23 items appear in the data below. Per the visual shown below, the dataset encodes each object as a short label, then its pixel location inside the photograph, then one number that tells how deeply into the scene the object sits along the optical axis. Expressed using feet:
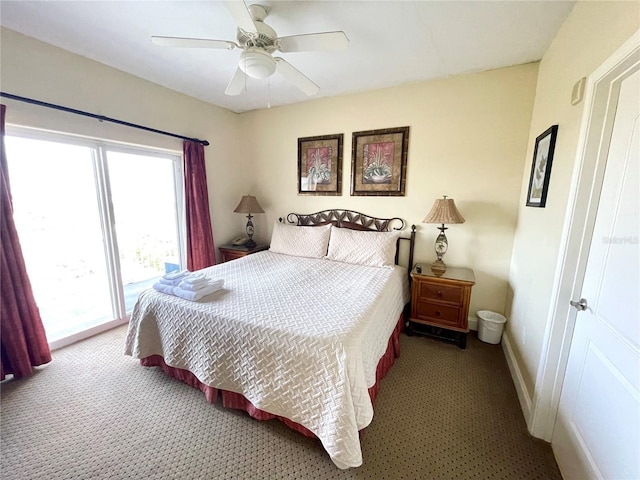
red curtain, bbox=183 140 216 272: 10.11
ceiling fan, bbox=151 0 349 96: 4.64
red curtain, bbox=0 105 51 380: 6.01
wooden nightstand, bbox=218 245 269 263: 11.28
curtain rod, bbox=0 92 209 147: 6.09
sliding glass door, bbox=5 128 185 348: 7.06
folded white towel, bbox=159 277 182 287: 6.43
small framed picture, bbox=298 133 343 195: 10.30
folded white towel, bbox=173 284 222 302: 5.83
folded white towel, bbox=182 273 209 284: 6.15
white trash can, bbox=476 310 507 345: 7.97
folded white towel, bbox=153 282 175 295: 6.24
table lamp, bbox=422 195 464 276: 7.73
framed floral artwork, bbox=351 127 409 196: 9.21
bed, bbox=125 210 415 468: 4.22
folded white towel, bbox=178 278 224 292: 5.98
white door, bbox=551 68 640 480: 3.15
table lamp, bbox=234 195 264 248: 11.16
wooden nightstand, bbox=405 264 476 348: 7.64
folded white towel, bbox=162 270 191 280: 6.66
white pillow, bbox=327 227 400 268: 8.68
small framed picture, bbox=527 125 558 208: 5.53
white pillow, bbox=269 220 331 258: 9.86
